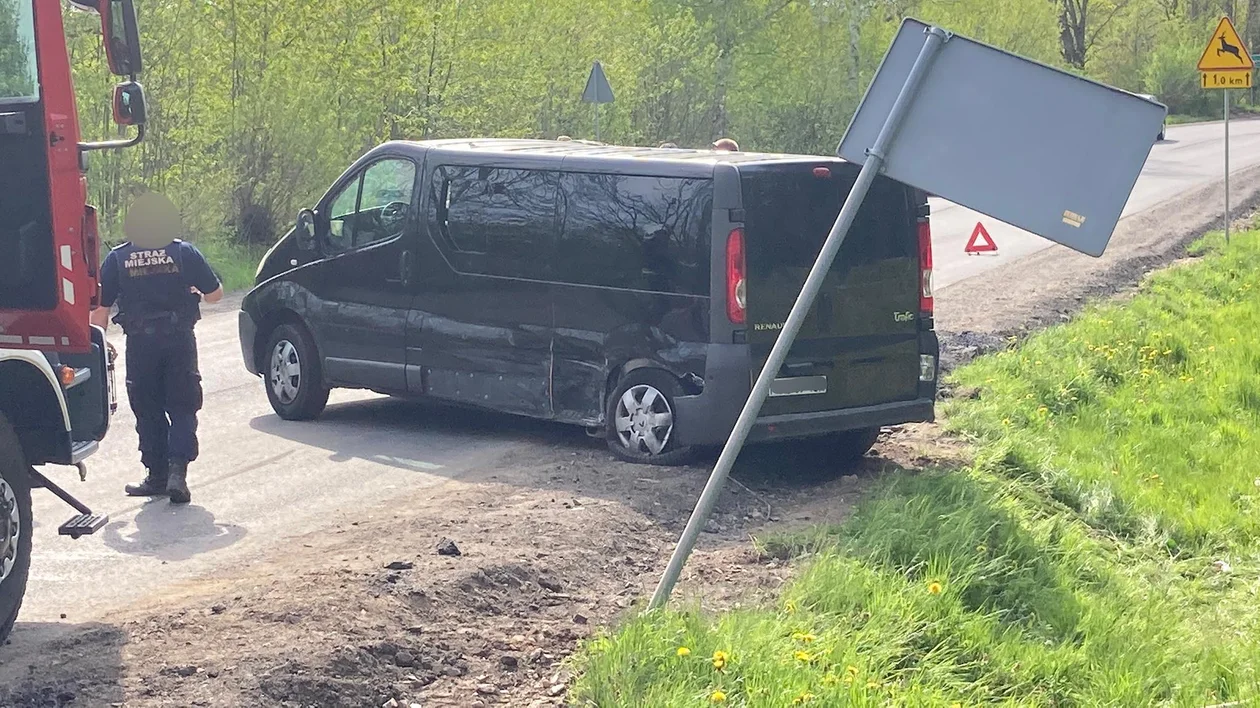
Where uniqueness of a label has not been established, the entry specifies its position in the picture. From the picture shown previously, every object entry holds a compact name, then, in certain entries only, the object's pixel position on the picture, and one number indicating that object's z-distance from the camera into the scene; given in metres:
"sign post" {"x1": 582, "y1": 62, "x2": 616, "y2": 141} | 24.17
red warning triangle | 20.31
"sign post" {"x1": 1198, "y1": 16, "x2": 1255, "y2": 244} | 20.17
